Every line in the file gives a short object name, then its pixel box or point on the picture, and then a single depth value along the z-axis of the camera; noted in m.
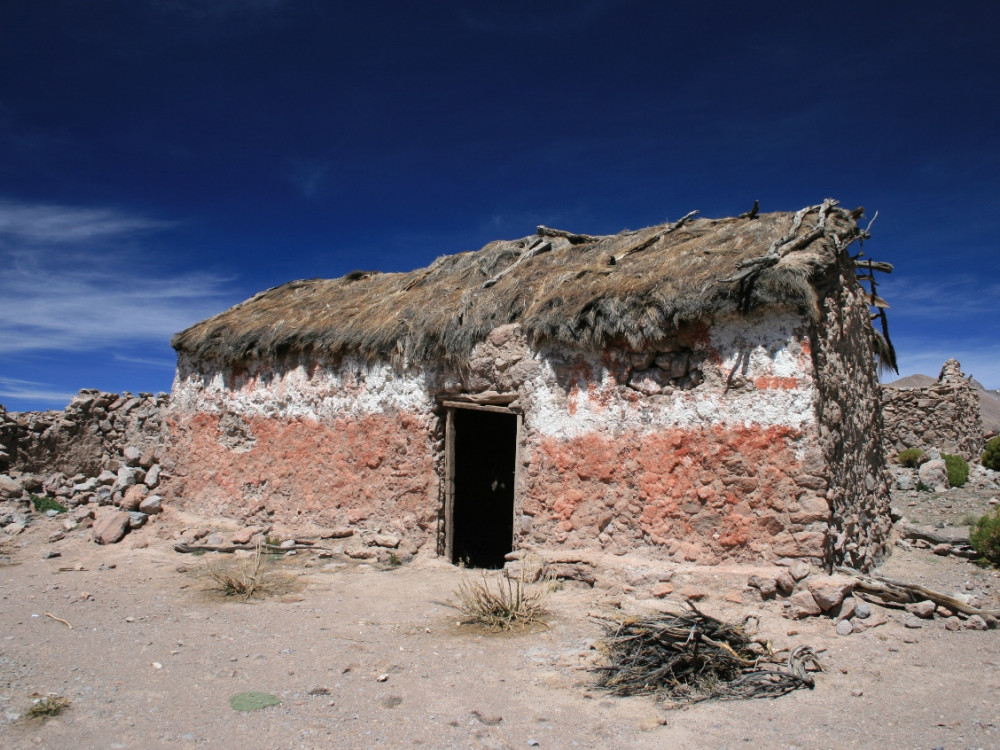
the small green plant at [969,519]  8.93
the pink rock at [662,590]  5.89
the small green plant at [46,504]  10.18
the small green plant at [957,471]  11.65
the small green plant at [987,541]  7.11
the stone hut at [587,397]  5.82
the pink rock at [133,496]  9.77
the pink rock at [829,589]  5.25
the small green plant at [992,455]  13.50
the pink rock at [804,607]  5.31
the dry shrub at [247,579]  6.57
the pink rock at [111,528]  8.91
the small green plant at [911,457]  13.62
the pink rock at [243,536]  8.46
